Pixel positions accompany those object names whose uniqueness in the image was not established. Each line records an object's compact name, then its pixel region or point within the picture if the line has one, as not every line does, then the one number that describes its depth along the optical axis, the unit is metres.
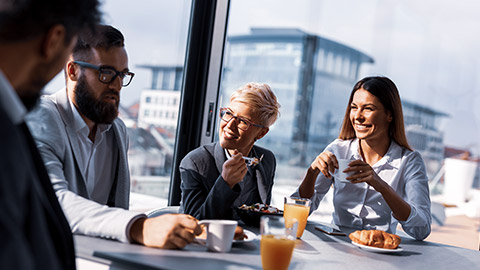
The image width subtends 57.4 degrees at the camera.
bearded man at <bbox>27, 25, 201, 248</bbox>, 1.18
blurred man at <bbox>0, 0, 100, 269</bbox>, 0.57
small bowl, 1.57
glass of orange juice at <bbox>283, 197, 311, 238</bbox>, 1.52
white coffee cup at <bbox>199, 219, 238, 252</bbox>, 1.18
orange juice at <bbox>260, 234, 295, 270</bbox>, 1.09
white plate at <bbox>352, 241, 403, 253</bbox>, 1.42
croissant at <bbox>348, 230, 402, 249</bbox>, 1.46
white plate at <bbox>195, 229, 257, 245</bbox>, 1.24
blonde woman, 1.55
